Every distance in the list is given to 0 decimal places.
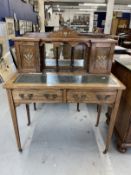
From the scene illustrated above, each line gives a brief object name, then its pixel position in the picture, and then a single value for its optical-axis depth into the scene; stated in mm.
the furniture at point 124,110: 1463
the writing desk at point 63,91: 1244
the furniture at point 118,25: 8127
